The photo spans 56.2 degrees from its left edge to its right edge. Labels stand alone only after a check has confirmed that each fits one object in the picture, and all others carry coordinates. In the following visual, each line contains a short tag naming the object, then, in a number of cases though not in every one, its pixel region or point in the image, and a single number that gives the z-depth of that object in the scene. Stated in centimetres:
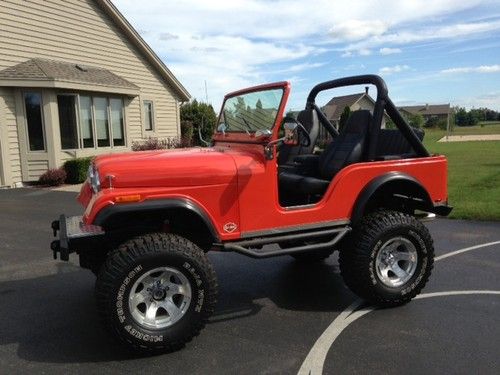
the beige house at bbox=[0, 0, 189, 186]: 1301
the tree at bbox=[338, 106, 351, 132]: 2318
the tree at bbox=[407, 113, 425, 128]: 5236
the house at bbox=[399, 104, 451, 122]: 10400
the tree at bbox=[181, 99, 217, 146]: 2738
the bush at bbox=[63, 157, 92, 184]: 1361
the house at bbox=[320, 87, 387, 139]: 4746
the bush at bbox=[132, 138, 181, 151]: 1682
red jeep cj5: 349
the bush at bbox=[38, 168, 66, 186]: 1321
